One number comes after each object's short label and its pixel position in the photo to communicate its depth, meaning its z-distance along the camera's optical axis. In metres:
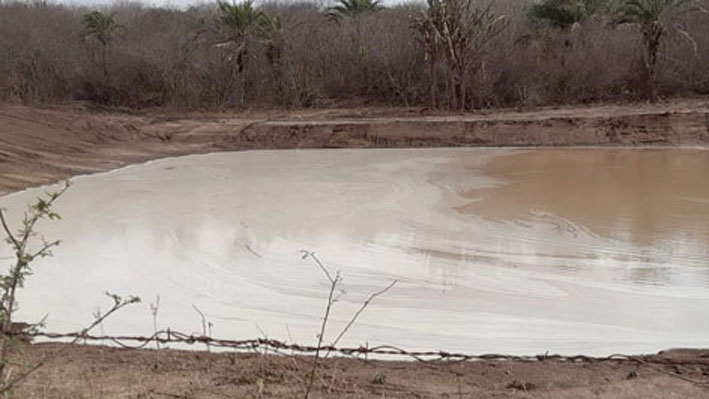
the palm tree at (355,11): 26.13
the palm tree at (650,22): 20.75
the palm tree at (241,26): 23.03
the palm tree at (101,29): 26.16
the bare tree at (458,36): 21.45
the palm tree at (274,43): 24.11
